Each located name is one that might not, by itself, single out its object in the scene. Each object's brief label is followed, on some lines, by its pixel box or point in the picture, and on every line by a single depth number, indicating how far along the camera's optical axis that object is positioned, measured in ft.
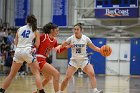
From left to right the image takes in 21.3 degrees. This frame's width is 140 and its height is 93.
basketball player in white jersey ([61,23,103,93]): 34.32
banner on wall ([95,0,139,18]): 96.68
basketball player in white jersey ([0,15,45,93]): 29.48
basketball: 35.97
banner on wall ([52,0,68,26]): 104.22
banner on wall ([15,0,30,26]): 106.52
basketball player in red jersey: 30.30
